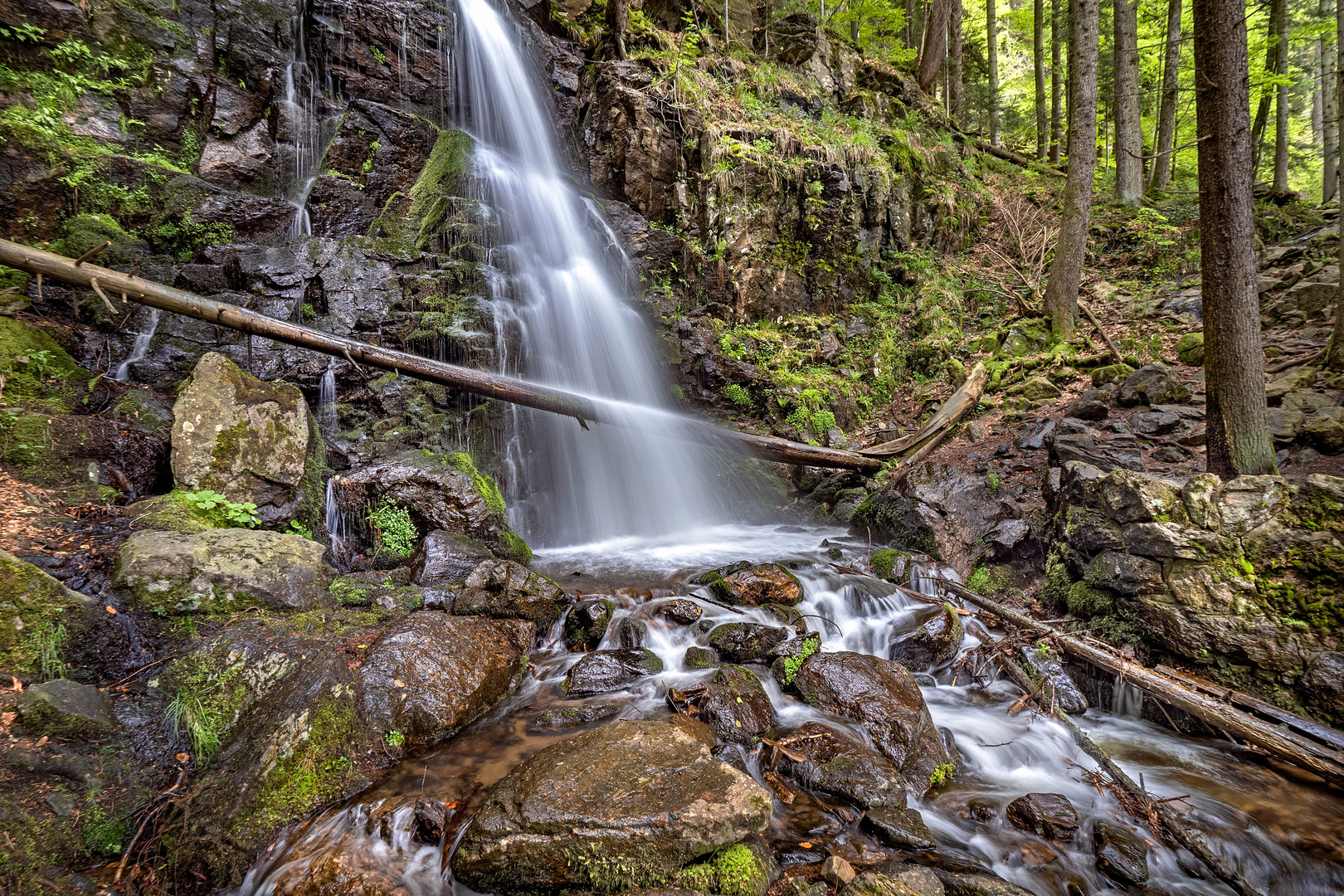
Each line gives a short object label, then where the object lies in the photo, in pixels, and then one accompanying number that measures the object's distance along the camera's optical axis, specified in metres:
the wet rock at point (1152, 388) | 7.33
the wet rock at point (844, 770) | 3.64
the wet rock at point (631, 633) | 5.52
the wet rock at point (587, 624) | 5.53
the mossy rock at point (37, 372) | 5.35
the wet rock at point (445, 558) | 5.70
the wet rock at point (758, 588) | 6.14
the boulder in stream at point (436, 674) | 4.05
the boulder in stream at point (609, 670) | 4.86
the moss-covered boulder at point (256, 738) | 3.00
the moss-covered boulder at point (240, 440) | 5.31
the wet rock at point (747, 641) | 5.28
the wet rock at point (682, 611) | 5.82
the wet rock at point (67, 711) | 2.95
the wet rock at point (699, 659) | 5.22
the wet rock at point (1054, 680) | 4.66
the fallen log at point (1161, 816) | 3.00
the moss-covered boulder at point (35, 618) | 3.20
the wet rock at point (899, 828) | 3.29
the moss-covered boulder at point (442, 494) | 6.34
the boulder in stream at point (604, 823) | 2.79
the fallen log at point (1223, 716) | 3.50
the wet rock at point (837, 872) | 2.94
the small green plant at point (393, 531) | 6.07
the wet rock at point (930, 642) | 5.34
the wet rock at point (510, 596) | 5.28
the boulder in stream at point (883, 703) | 4.09
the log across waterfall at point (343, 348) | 5.79
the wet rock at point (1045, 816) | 3.46
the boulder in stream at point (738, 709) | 4.29
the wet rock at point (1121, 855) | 3.10
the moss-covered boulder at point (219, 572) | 3.99
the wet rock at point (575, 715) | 4.38
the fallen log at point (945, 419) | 8.93
